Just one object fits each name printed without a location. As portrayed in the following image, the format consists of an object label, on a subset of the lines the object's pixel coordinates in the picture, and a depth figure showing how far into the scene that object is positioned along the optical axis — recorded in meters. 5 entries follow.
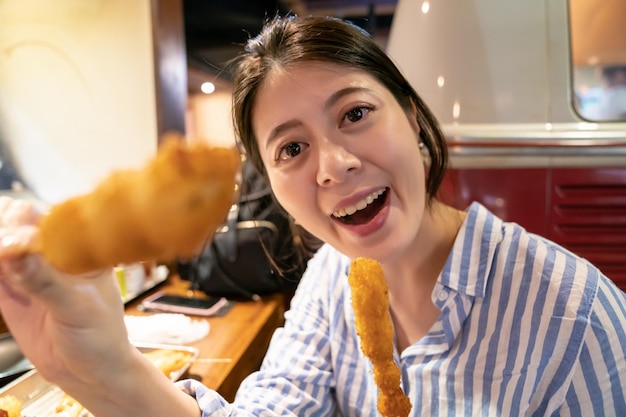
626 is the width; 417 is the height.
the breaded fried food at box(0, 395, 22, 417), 0.37
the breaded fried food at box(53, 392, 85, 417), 0.39
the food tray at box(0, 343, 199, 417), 0.41
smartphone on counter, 0.70
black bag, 0.75
